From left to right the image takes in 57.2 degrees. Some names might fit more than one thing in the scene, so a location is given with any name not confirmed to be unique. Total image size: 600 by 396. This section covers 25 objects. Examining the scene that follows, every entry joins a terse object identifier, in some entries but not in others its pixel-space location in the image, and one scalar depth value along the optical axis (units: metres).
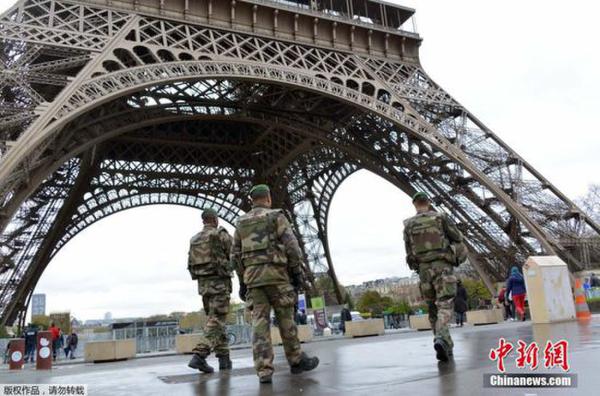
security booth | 11.93
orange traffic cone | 13.75
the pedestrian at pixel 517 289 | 15.16
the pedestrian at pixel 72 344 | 22.70
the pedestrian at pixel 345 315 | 26.49
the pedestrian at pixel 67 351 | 23.79
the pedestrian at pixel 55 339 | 22.39
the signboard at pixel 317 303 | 27.56
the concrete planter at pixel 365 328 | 17.82
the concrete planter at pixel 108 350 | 14.88
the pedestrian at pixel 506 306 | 20.81
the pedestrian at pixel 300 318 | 24.73
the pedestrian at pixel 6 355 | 20.39
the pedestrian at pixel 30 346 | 22.83
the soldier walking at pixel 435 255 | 6.60
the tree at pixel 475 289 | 65.11
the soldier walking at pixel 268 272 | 5.67
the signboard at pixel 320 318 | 26.83
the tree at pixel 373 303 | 76.50
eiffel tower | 17.72
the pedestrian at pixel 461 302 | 16.79
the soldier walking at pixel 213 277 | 7.50
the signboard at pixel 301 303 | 26.07
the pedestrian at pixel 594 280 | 23.62
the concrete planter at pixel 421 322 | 18.48
